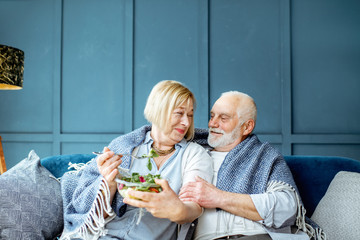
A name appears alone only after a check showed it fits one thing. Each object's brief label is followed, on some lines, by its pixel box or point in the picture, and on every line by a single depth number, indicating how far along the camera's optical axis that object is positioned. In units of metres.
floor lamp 2.25
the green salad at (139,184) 1.10
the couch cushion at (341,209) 1.44
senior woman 1.28
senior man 1.41
